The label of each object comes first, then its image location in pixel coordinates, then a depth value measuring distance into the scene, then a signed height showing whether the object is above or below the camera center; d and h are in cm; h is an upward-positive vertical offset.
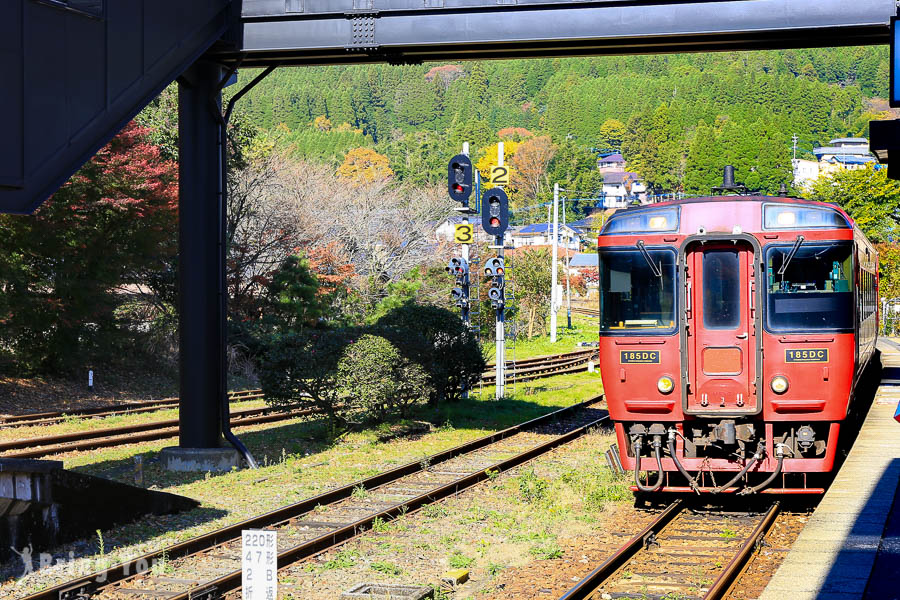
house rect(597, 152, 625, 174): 13988 +1958
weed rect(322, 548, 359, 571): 950 -253
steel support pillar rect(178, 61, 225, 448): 1553 +61
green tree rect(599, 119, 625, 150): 14438 +2459
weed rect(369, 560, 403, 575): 926 -252
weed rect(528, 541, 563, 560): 981 -252
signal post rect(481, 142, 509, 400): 2536 +104
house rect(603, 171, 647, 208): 12758 +1499
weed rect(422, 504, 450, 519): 1186 -256
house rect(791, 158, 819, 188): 12681 +1714
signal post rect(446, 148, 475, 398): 2502 +205
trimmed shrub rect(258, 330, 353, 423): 1717 -118
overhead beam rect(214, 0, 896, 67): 1369 +395
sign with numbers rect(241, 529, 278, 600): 643 -173
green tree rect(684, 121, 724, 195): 10512 +1524
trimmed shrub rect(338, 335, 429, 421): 1739 -129
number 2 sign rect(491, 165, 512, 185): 2639 +338
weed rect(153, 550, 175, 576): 902 -243
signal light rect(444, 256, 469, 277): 2630 +93
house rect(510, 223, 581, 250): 10606 +720
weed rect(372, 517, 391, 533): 1101 -251
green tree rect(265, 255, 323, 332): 3080 +26
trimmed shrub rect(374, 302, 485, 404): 1998 -91
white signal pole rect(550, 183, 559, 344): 4831 +139
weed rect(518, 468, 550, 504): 1252 -245
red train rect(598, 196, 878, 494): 1112 -41
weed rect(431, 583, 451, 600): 837 -250
